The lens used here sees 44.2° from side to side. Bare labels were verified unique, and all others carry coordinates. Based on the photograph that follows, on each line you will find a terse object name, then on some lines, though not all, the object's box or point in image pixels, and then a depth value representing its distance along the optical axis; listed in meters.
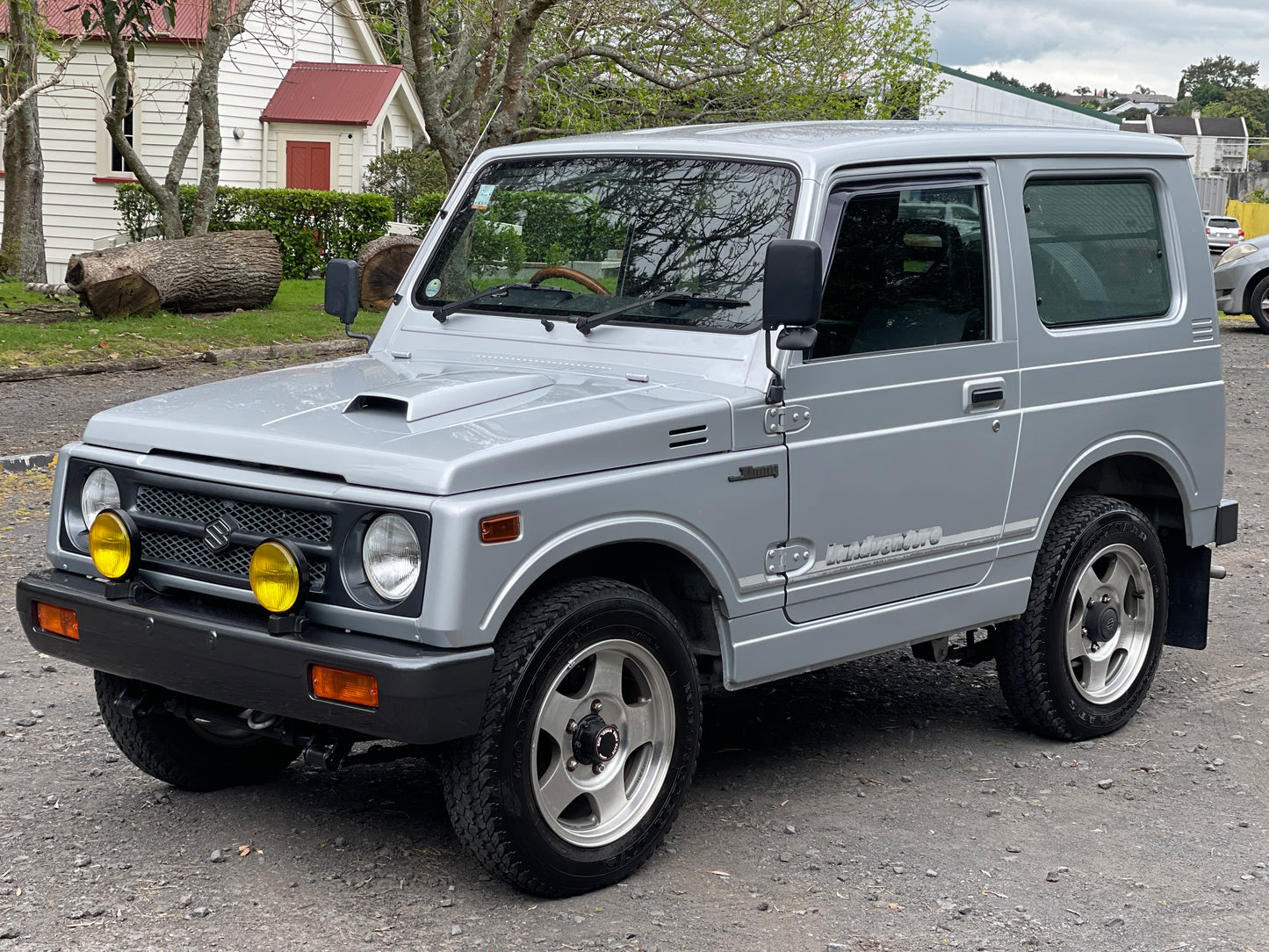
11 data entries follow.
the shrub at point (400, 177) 30.28
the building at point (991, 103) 39.78
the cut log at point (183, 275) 17.62
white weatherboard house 28.30
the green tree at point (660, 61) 15.84
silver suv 3.85
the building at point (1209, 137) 86.88
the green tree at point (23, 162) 19.61
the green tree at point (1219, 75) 154.00
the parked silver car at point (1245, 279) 21.80
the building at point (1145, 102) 141.40
